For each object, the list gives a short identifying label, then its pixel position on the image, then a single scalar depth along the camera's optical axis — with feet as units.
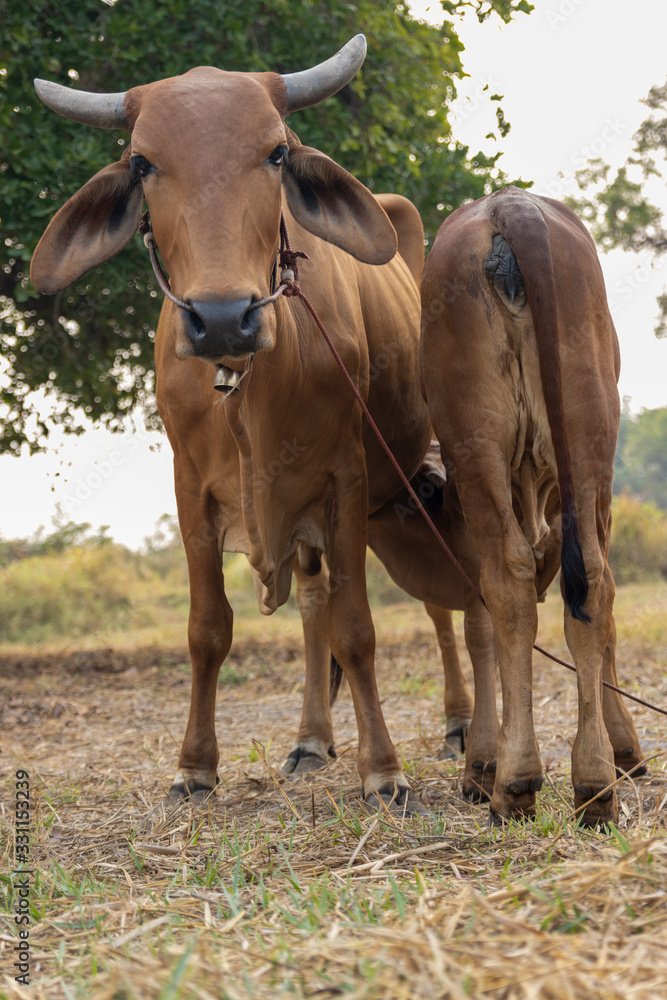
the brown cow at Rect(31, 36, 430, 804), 8.57
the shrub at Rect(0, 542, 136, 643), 39.06
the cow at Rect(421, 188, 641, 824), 8.67
